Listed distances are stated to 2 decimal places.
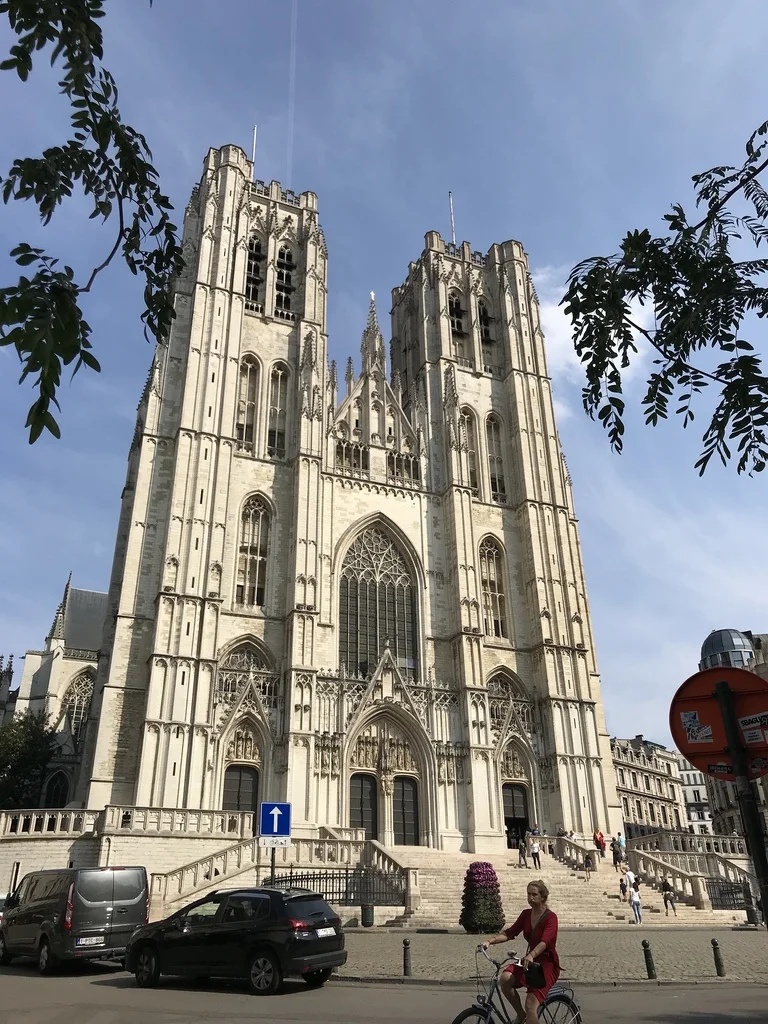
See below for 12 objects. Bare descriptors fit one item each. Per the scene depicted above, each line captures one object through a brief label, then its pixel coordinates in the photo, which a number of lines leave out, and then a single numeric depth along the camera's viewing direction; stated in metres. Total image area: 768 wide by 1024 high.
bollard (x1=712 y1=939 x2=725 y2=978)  10.45
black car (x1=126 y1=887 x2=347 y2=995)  10.00
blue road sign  15.46
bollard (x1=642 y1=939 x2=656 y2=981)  10.24
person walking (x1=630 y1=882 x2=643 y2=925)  19.89
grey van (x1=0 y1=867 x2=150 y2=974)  11.59
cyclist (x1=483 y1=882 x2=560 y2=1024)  5.74
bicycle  5.66
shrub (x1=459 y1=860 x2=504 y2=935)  16.77
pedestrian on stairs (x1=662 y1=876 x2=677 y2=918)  21.67
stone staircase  19.88
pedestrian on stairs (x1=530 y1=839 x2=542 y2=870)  25.14
